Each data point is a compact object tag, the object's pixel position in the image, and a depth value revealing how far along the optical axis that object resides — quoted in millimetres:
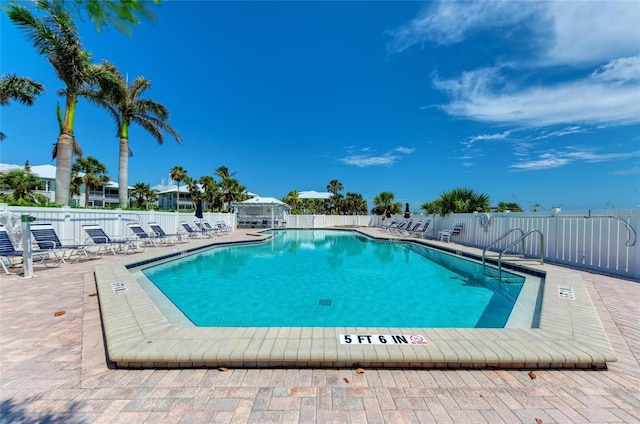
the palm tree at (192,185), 35656
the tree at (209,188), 33319
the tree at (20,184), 22516
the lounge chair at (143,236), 9820
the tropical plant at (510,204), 18998
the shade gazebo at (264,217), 23281
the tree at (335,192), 36656
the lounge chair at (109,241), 8039
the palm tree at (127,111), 13078
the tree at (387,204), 29328
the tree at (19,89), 9939
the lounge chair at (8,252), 5852
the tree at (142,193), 37875
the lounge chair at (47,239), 6578
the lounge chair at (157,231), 10858
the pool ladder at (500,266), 6707
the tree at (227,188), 30672
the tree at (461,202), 12094
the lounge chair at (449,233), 12554
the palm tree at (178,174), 35125
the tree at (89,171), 29795
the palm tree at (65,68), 9258
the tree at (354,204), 36250
